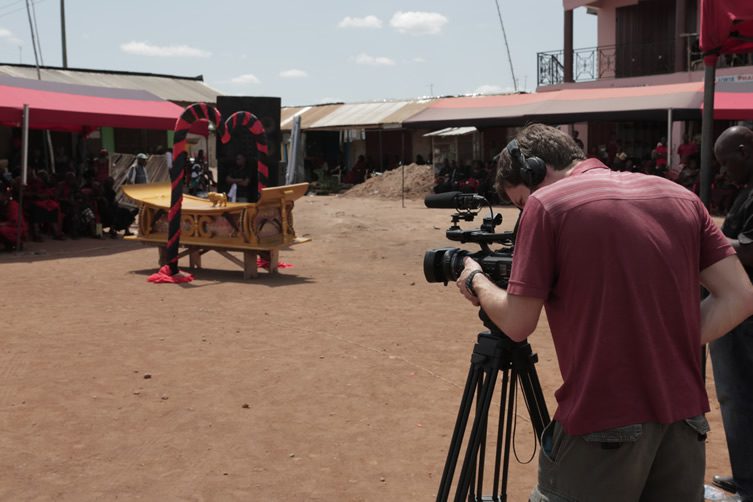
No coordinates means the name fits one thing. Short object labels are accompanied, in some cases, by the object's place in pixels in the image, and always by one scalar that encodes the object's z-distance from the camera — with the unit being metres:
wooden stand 10.67
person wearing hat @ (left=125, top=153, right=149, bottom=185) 18.06
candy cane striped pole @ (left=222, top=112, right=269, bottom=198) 11.26
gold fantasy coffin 10.57
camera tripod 2.58
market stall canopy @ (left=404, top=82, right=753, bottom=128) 18.28
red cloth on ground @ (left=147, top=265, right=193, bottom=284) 10.36
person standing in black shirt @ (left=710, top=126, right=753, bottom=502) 3.52
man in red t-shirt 2.03
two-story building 23.91
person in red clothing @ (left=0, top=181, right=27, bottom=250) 13.43
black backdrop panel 19.64
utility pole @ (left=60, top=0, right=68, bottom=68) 38.81
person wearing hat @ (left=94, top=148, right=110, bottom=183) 16.58
